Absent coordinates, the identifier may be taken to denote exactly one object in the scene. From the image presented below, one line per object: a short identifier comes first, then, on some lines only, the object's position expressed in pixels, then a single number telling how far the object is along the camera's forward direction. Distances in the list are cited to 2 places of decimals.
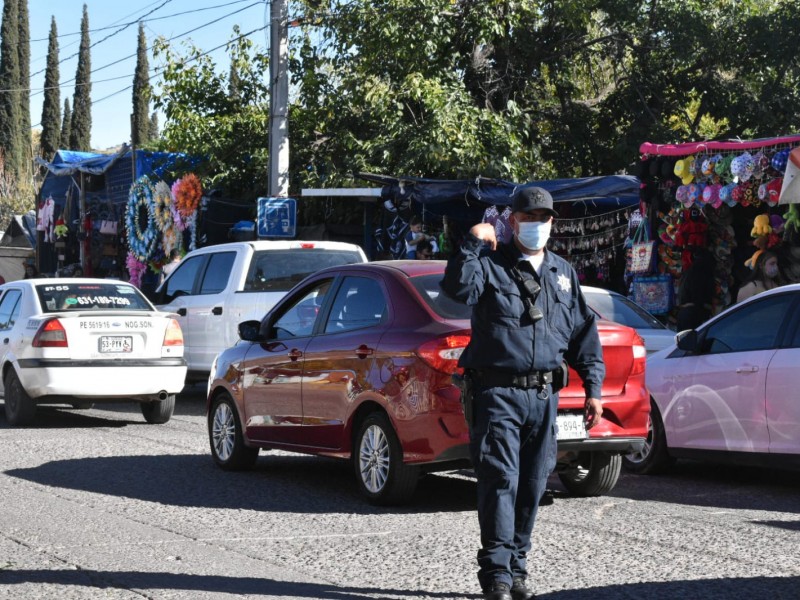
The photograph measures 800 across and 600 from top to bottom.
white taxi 13.20
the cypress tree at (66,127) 75.41
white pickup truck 14.88
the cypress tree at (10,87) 67.75
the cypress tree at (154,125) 95.26
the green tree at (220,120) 25.71
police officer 5.38
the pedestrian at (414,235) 19.14
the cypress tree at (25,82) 69.94
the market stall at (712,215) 13.20
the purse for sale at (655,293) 15.08
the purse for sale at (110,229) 31.41
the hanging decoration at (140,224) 28.27
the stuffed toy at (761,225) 13.34
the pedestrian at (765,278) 13.11
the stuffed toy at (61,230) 32.97
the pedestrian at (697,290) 14.07
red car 7.70
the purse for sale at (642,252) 15.13
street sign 20.78
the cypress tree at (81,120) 68.69
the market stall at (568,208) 16.31
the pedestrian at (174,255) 27.09
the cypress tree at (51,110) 71.75
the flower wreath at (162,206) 27.38
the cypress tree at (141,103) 62.84
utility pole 21.00
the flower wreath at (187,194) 26.05
